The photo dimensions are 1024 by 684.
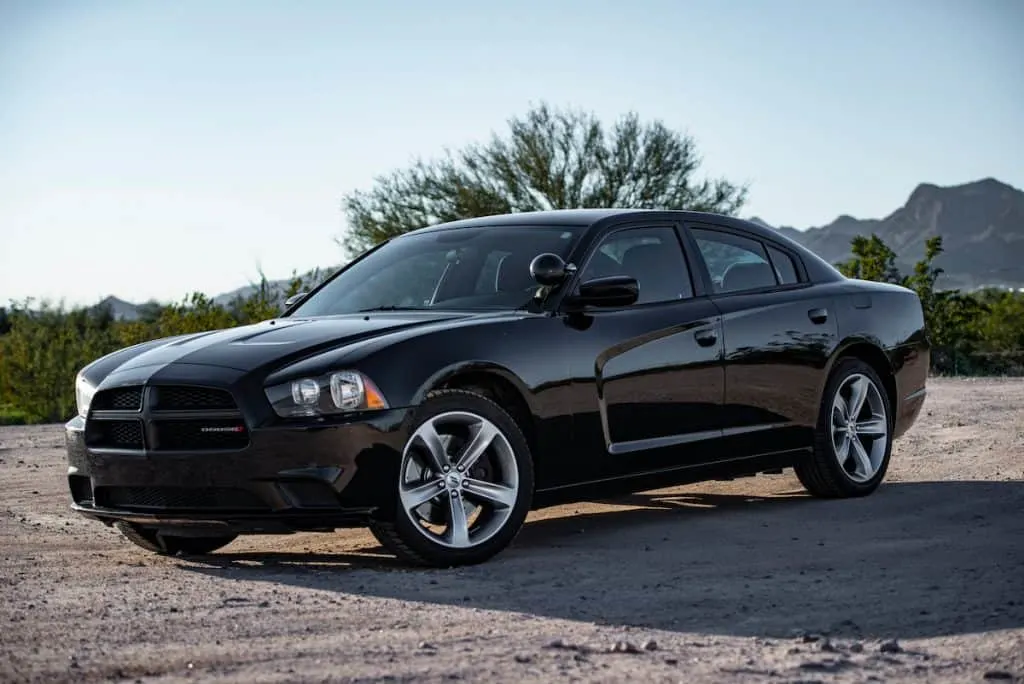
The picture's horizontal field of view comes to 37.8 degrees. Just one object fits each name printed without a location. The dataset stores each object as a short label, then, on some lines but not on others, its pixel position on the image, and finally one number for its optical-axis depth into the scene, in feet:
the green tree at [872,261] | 80.28
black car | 19.57
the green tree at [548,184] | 130.00
